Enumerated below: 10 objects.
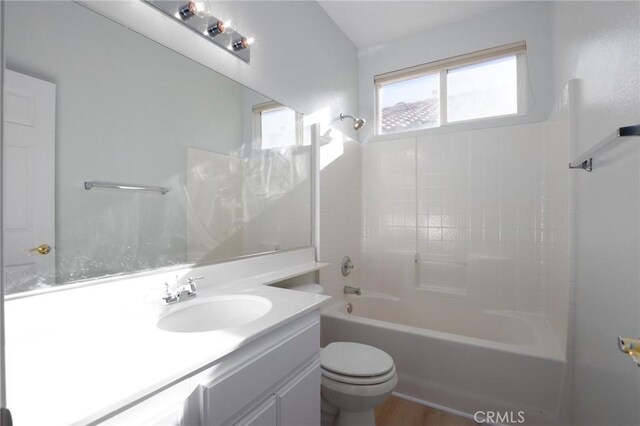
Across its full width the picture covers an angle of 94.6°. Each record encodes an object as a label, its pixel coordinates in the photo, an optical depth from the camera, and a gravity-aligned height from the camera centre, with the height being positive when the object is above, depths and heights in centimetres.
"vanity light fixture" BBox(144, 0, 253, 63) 122 +87
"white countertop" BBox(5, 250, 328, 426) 54 -33
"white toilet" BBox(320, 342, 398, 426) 135 -78
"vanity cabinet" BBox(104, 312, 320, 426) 66 -46
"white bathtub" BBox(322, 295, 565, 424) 158 -86
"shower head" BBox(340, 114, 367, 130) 243 +77
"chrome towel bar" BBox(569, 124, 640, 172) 74 +22
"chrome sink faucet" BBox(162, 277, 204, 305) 110 -29
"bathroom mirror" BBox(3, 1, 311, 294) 84 +23
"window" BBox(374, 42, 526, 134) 239 +109
